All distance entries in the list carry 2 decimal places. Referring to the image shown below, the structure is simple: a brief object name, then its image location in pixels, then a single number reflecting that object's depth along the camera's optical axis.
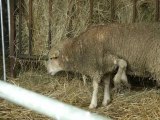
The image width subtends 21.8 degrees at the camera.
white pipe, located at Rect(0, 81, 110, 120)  1.55
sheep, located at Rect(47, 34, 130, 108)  5.22
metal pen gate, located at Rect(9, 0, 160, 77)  6.30
